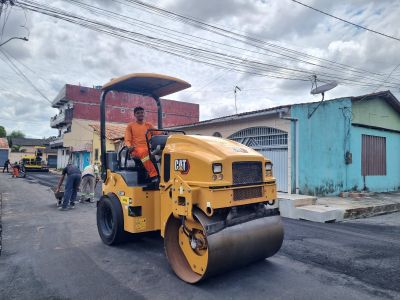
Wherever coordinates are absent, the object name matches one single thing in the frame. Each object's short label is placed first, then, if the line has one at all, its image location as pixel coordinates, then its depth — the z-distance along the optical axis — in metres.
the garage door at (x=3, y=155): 49.28
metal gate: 11.38
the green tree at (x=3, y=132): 83.61
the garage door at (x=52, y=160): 54.03
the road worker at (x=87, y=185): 10.85
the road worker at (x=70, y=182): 9.66
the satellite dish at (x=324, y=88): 10.48
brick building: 34.97
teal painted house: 11.07
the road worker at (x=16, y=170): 26.70
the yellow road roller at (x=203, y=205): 3.73
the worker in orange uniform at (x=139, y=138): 5.16
